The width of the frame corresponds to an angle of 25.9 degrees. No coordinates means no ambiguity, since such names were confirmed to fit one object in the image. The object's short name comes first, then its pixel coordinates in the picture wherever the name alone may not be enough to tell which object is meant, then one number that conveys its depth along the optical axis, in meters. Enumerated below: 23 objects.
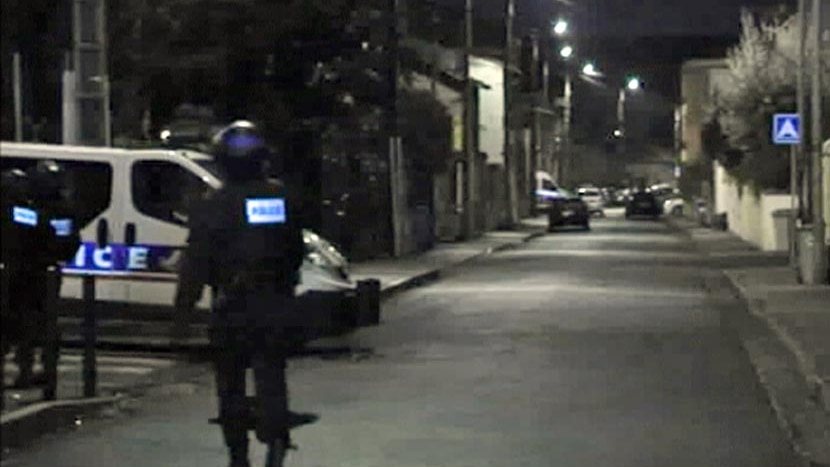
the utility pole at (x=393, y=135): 36.38
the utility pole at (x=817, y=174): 29.19
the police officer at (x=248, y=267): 9.59
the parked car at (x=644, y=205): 89.44
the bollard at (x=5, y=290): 10.21
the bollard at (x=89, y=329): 14.12
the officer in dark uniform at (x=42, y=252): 12.49
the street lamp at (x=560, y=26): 87.44
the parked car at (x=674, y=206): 94.12
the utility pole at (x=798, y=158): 32.19
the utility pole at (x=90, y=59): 17.75
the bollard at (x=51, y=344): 13.40
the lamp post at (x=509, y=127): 66.81
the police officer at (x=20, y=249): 10.29
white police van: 18.59
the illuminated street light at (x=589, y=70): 119.60
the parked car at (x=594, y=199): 100.97
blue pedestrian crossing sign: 32.06
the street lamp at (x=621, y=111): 139.00
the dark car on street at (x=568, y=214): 70.31
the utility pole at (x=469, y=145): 53.91
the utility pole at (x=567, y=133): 118.56
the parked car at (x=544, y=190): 91.80
